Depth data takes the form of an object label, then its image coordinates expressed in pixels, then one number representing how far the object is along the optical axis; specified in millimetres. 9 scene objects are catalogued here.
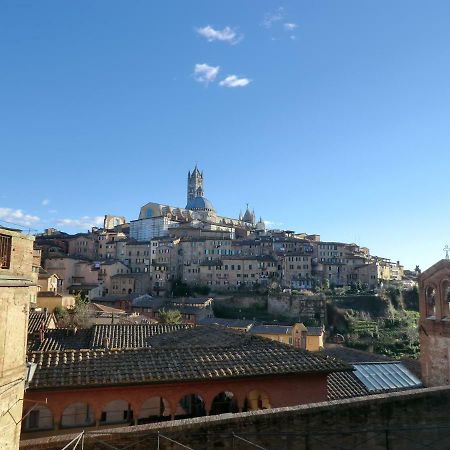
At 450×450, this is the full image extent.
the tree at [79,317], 37969
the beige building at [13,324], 6852
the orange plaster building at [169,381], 11234
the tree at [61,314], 40591
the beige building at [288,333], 47750
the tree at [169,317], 44691
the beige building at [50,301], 46669
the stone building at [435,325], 19172
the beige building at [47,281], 55350
